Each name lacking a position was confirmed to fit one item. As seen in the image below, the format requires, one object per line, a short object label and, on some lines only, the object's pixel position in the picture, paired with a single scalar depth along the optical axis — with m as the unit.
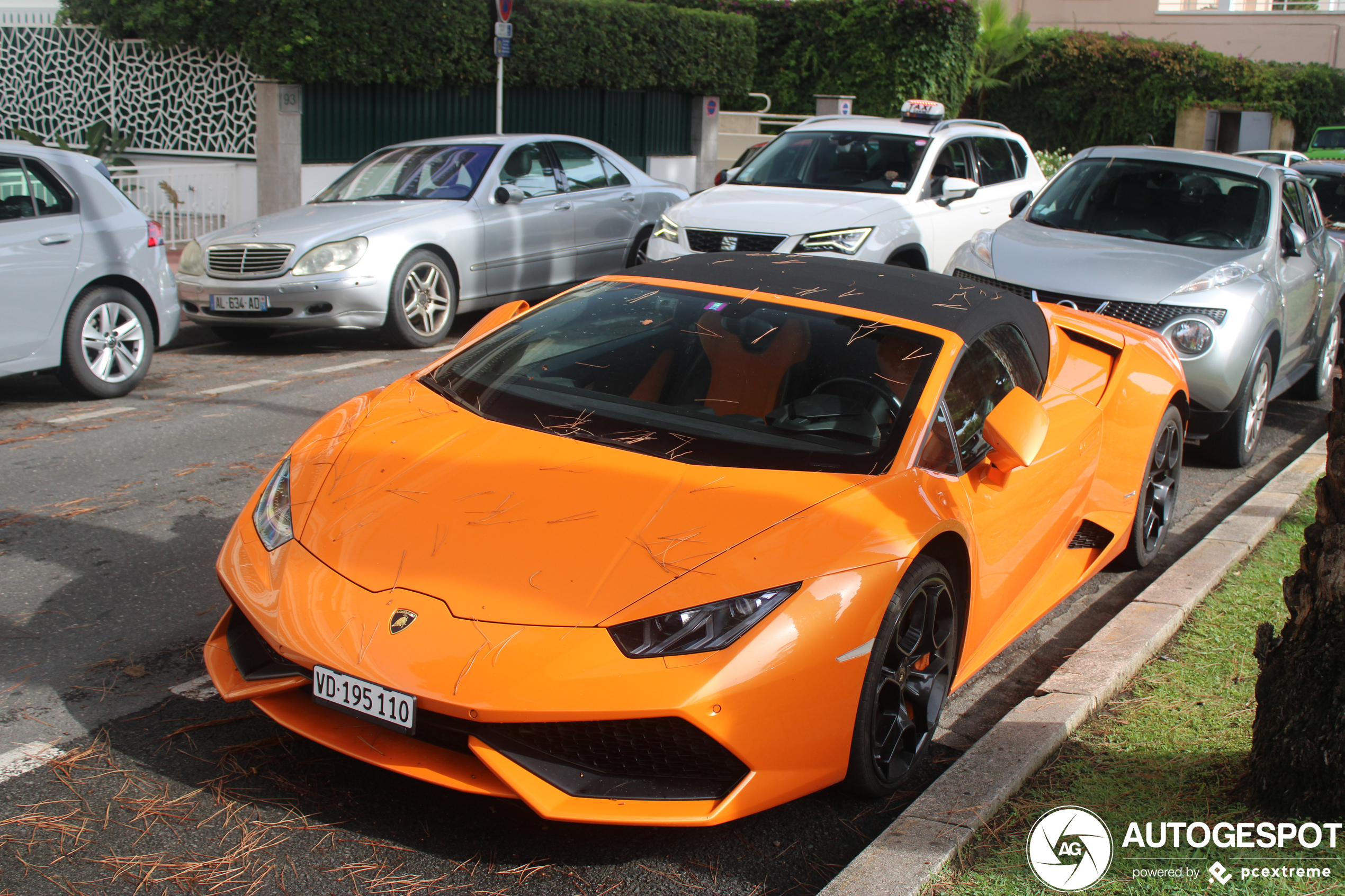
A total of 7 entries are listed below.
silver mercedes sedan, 9.44
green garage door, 15.96
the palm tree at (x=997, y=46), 31.98
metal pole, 13.70
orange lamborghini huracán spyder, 2.82
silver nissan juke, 6.99
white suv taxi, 9.54
